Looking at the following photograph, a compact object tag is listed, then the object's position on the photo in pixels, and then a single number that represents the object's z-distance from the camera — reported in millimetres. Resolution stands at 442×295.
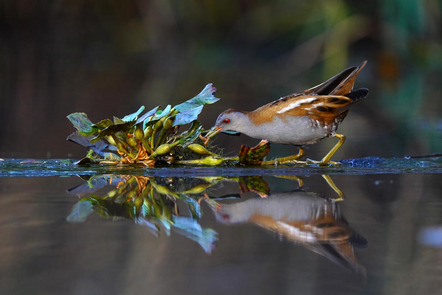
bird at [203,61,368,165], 10602
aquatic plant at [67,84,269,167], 10523
